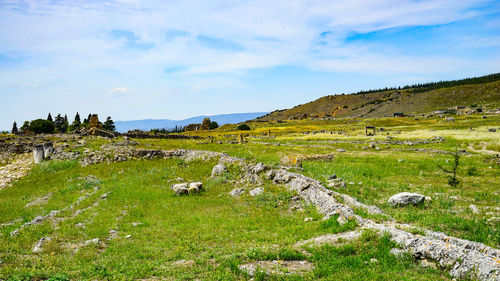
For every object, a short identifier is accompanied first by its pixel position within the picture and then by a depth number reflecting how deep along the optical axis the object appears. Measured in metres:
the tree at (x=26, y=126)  100.51
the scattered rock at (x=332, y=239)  10.85
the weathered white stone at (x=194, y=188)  21.61
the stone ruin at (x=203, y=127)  161.75
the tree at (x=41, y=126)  99.88
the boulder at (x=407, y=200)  15.37
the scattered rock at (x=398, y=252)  9.33
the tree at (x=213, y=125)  179.09
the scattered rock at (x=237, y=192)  20.77
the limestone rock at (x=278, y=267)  8.98
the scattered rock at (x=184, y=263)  10.10
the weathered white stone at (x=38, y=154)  36.09
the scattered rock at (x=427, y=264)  8.70
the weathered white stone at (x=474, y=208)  13.95
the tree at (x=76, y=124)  111.66
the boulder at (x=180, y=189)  21.53
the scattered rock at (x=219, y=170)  26.07
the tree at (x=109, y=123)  113.60
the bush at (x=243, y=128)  144.68
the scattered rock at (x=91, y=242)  12.79
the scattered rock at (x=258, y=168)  24.22
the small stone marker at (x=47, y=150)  36.93
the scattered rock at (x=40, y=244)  11.91
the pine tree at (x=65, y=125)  120.59
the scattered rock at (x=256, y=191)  19.88
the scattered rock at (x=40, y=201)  22.24
